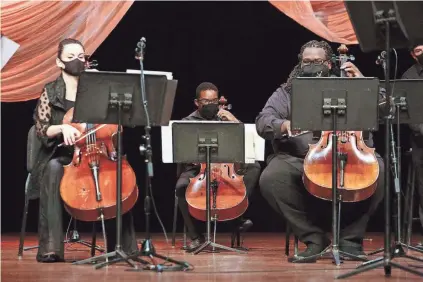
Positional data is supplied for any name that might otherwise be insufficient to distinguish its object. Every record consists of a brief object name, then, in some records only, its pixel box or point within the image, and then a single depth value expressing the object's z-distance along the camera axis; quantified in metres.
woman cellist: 9.66
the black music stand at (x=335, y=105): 8.93
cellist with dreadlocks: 10.02
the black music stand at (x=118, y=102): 8.67
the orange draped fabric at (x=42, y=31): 12.16
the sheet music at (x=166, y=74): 8.81
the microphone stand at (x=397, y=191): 8.41
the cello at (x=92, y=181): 9.37
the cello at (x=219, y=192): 11.37
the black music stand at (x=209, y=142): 10.66
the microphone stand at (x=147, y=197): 8.29
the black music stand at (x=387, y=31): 7.48
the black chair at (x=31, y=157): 10.35
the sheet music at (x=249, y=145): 12.31
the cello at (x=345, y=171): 9.50
